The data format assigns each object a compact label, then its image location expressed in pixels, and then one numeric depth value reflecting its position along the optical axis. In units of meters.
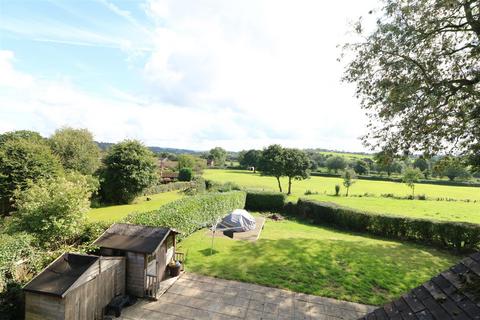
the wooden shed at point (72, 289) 7.98
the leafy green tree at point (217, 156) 134.00
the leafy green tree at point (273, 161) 41.56
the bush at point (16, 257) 8.40
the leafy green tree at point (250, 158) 109.12
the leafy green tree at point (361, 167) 81.97
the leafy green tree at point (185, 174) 59.78
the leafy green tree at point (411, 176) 43.46
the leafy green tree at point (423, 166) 74.44
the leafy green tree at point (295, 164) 41.56
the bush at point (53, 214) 11.33
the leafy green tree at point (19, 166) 21.64
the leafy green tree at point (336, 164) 89.62
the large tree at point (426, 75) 11.08
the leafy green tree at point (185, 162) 74.60
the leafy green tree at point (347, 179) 45.47
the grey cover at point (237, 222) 21.02
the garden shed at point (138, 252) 11.01
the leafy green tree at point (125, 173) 32.06
